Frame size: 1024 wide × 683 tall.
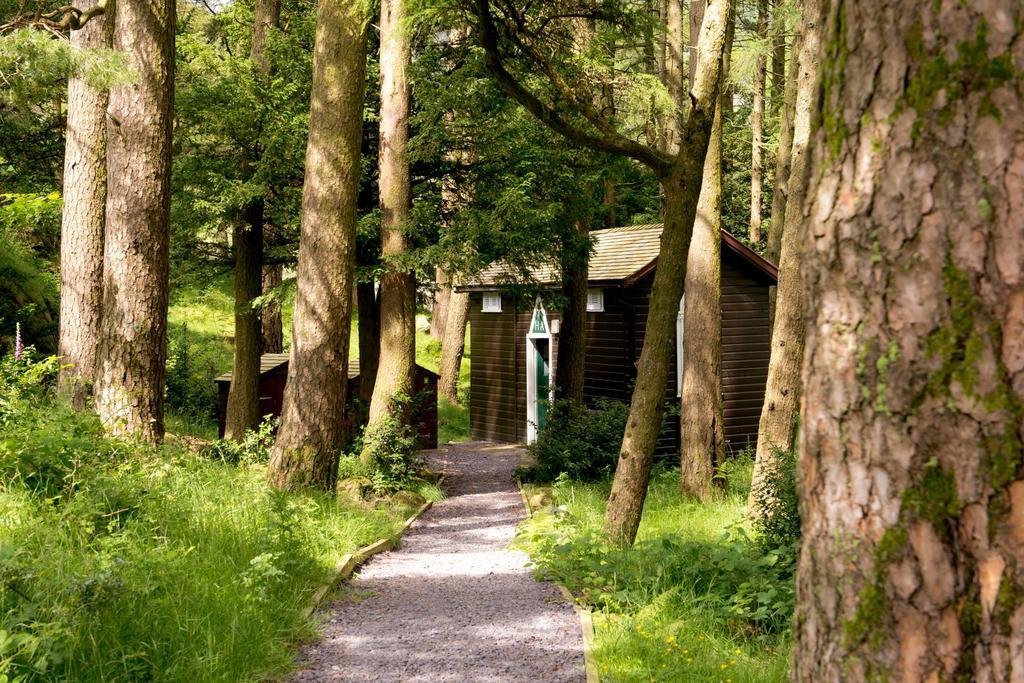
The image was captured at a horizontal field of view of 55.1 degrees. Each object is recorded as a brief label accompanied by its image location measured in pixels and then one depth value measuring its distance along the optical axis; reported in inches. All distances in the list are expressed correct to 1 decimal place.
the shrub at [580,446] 588.1
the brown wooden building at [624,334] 721.0
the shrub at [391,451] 538.6
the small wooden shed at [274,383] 732.7
